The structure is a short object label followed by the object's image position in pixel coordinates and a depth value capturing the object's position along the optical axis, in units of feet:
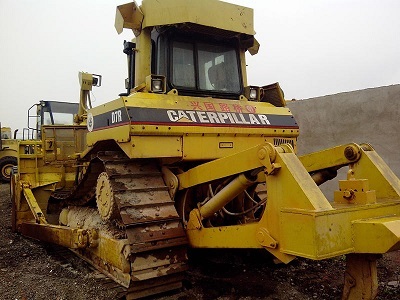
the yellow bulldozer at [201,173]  8.40
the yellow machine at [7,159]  51.08
